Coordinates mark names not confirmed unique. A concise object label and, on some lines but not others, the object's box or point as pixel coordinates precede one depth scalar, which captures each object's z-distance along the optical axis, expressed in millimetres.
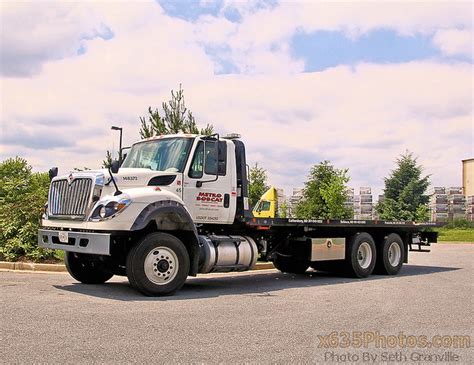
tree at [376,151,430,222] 45781
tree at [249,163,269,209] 23156
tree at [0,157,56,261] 13602
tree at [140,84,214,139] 19094
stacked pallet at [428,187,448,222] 52812
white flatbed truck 9570
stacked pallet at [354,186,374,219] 45812
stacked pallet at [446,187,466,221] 53656
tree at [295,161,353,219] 25625
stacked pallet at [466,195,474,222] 54781
